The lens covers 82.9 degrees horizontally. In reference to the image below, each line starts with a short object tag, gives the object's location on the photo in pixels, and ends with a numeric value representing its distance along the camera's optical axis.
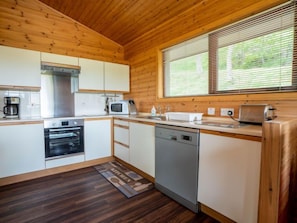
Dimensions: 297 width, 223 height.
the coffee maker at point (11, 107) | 2.60
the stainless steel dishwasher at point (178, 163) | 1.70
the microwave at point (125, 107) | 3.35
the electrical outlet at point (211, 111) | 2.09
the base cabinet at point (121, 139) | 2.81
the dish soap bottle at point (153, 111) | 2.92
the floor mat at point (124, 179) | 2.16
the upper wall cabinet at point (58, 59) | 2.75
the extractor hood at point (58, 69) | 2.76
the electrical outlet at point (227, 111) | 1.90
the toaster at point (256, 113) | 1.53
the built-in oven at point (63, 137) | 2.61
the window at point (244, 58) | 1.58
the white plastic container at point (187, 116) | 2.00
